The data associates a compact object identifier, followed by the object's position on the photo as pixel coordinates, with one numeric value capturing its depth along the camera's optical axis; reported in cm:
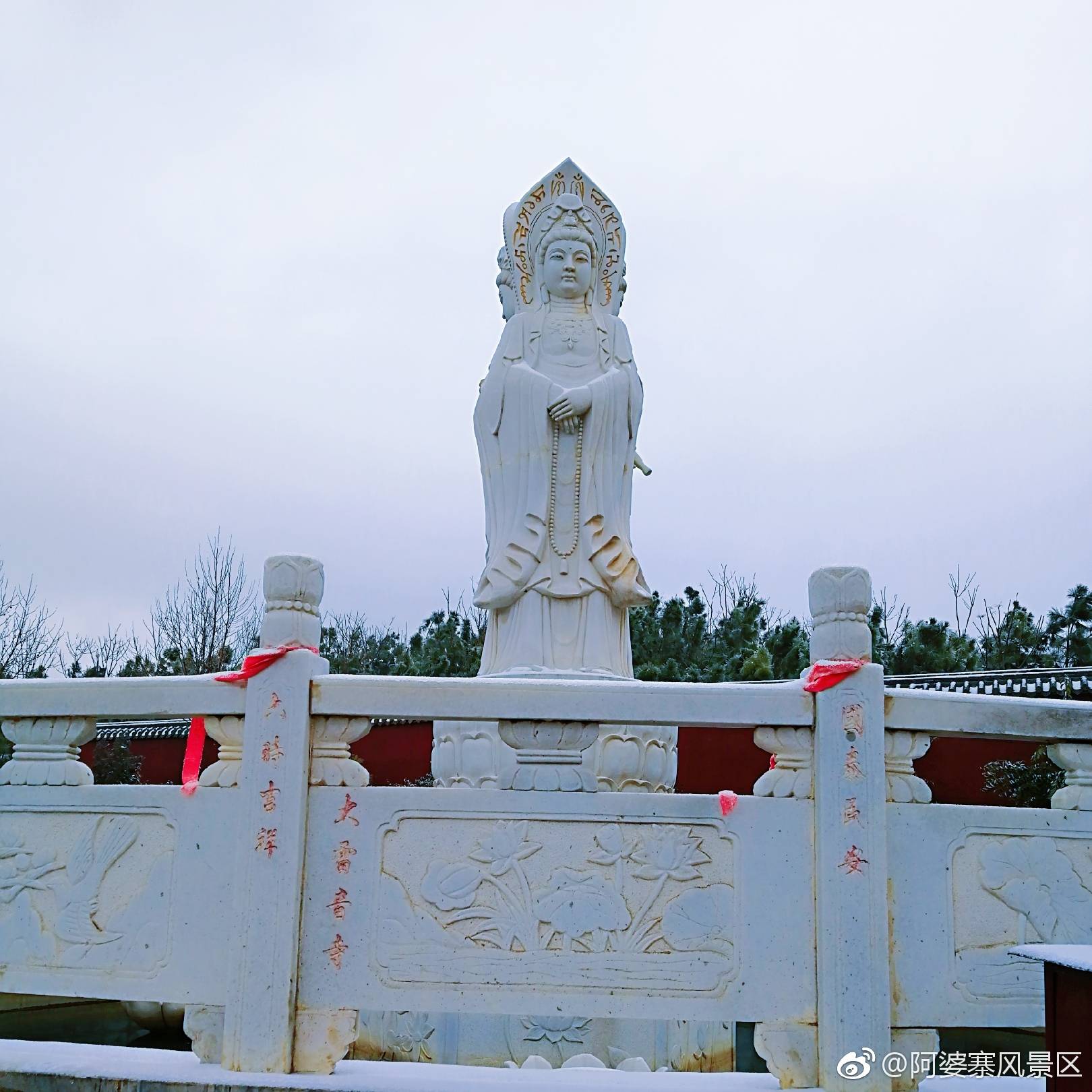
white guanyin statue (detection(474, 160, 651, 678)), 518
